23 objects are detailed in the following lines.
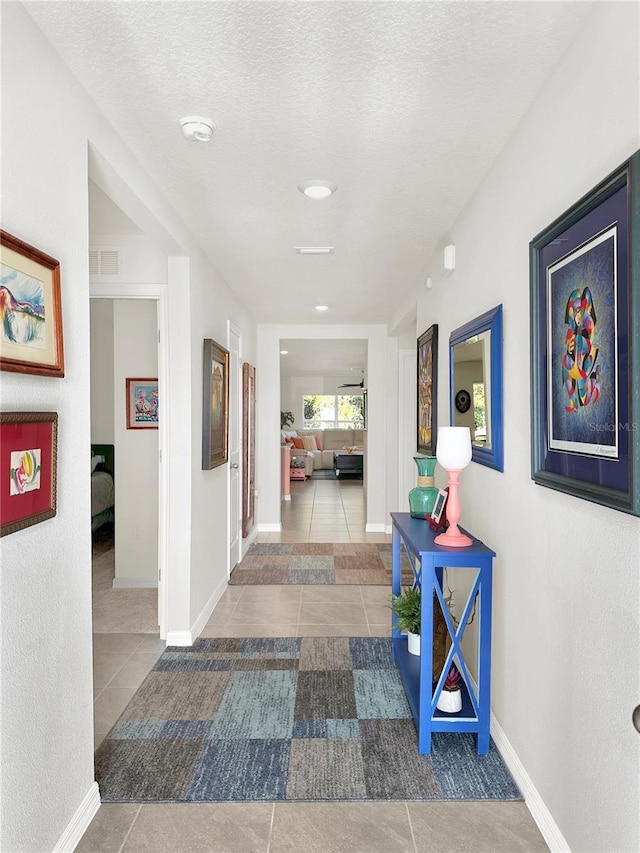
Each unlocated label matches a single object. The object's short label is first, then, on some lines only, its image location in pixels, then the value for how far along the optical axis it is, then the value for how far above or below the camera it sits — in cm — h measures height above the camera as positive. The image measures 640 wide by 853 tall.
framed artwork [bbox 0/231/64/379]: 143 +30
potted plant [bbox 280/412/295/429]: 1358 +6
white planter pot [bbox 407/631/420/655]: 288 -113
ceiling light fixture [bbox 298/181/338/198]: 269 +111
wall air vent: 355 +100
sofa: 1359 -48
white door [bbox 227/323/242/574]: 496 -18
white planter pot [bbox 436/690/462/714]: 242 -118
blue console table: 230 -91
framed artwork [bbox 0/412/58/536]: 144 -12
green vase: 307 -38
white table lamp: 242 -17
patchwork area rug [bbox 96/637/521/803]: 212 -135
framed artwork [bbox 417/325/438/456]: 373 +21
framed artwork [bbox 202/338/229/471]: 375 +11
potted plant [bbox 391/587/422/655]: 272 -91
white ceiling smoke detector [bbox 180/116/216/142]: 210 +109
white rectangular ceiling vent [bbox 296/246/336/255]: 372 +112
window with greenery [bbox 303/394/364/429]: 1520 +27
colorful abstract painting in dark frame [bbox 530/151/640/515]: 132 +19
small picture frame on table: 275 -41
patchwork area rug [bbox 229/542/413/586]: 487 -132
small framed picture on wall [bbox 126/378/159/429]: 453 +15
